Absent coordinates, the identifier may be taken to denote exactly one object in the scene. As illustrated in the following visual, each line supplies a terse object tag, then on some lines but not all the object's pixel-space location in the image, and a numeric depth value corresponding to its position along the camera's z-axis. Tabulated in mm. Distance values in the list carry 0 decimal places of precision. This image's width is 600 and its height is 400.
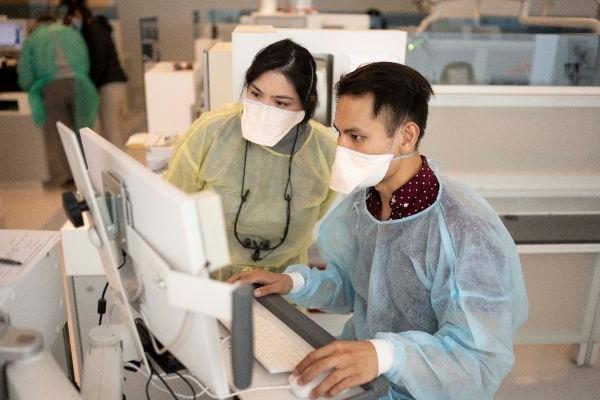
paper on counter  1032
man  952
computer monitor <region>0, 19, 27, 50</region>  4836
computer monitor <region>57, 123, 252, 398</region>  587
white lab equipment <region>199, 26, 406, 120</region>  1798
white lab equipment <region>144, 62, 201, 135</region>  3400
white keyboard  931
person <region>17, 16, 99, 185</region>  3770
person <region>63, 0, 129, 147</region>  4232
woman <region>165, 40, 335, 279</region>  1472
